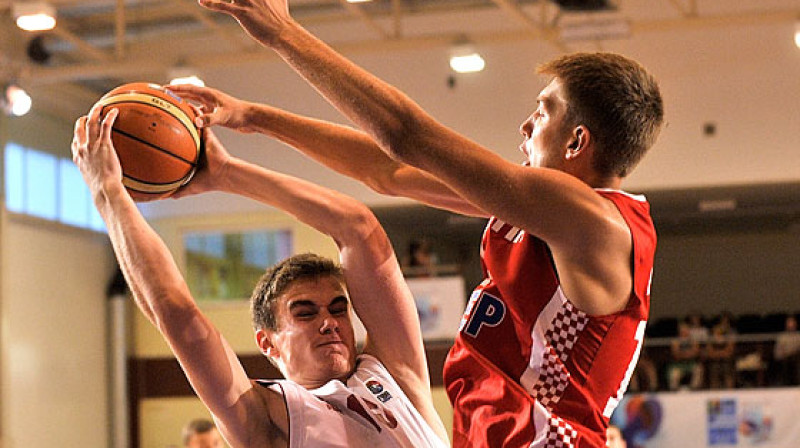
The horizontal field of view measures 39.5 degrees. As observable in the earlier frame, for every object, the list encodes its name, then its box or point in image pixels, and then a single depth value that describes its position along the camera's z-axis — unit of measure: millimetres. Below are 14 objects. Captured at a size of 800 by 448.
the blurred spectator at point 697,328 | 15234
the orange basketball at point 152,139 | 3018
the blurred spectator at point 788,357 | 13305
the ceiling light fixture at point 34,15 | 9594
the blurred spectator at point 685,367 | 13617
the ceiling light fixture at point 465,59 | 11602
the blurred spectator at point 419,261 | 14359
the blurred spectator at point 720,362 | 13500
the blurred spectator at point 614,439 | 7916
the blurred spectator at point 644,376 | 13609
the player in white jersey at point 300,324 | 2893
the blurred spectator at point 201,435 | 7277
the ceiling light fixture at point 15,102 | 11953
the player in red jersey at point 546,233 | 2354
